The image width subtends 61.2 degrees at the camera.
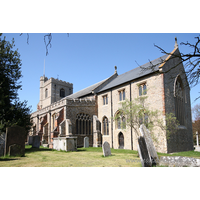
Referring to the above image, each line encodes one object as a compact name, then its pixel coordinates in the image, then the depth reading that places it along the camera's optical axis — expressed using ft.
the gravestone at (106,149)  35.20
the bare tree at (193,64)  10.50
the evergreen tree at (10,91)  40.98
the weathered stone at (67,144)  44.91
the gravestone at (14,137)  31.92
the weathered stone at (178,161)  20.85
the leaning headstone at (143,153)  21.16
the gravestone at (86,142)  60.78
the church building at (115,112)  49.47
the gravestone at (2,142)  31.68
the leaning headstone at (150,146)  22.63
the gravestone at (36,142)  55.88
